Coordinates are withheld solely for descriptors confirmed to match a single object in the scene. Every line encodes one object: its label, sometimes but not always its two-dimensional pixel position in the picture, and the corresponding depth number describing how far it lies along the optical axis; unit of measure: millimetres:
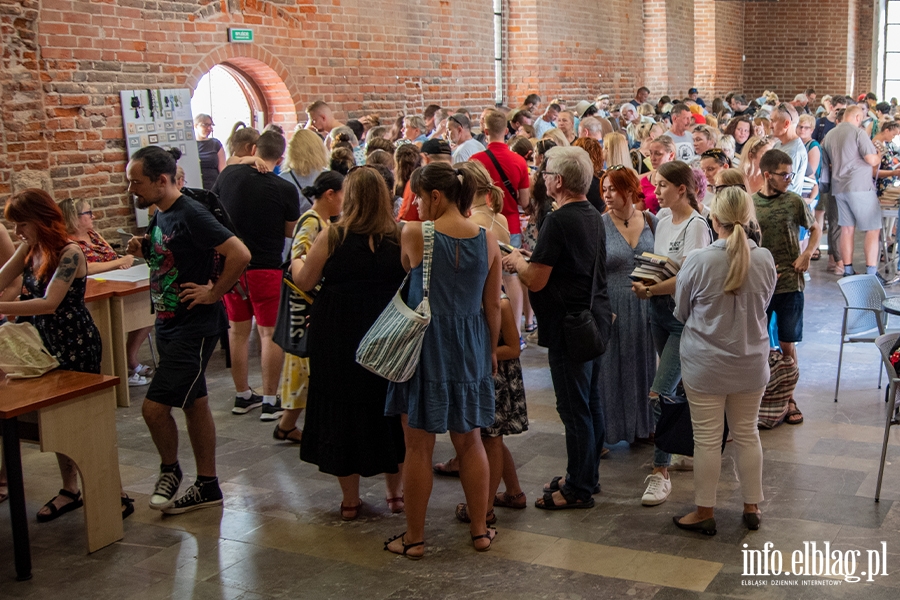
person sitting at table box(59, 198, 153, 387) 6195
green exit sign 9523
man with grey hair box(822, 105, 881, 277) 9031
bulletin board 8414
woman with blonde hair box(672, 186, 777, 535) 3783
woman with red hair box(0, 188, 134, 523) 4188
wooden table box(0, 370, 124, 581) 3738
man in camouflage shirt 5250
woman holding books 4426
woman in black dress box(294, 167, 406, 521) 3938
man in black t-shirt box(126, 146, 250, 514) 4195
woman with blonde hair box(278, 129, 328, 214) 6109
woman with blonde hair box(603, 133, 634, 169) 6547
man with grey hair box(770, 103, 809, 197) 8055
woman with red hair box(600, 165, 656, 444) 4723
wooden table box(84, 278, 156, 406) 5949
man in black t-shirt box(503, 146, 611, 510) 4102
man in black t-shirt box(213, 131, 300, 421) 5750
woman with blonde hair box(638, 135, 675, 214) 6449
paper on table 6344
